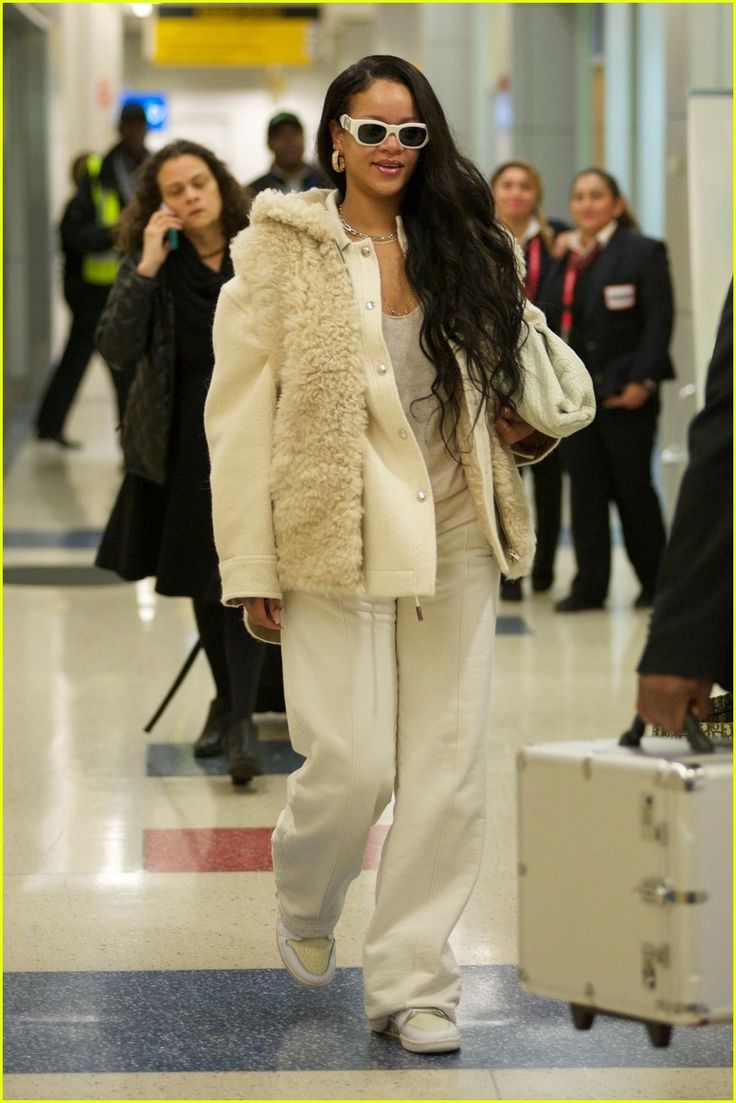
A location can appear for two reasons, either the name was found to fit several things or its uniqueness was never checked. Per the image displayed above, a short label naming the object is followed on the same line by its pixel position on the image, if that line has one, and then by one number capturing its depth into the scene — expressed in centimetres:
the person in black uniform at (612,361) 1379
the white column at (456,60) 3710
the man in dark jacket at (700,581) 435
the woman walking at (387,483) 567
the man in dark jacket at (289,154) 1522
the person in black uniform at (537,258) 1435
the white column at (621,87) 2460
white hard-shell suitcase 417
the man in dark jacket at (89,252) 2065
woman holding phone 888
